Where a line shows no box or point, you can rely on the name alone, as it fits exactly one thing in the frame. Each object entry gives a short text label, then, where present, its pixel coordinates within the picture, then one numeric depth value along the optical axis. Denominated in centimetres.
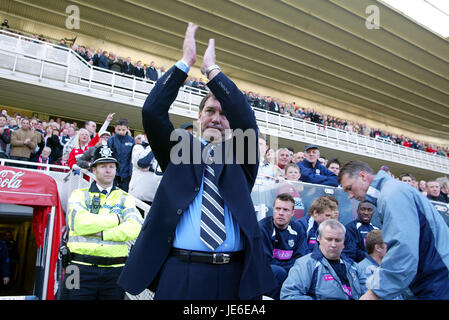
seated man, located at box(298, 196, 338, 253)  356
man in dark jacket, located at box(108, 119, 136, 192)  488
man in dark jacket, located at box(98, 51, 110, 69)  1148
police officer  264
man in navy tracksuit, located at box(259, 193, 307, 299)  314
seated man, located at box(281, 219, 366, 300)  240
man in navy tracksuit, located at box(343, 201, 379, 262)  352
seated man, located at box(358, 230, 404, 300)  291
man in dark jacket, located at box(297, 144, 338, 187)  519
